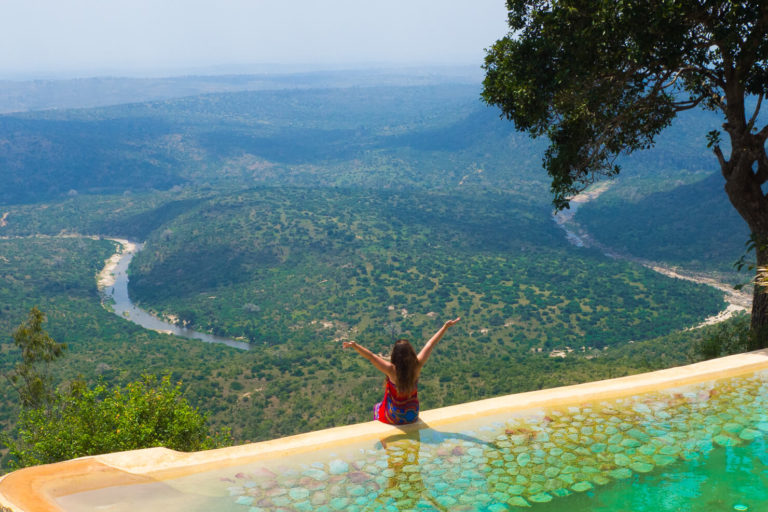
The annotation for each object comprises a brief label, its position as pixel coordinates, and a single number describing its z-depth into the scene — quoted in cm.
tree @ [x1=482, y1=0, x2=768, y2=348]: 930
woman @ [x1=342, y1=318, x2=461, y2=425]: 682
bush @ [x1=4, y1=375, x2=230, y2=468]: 1112
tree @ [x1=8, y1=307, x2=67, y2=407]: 1722
